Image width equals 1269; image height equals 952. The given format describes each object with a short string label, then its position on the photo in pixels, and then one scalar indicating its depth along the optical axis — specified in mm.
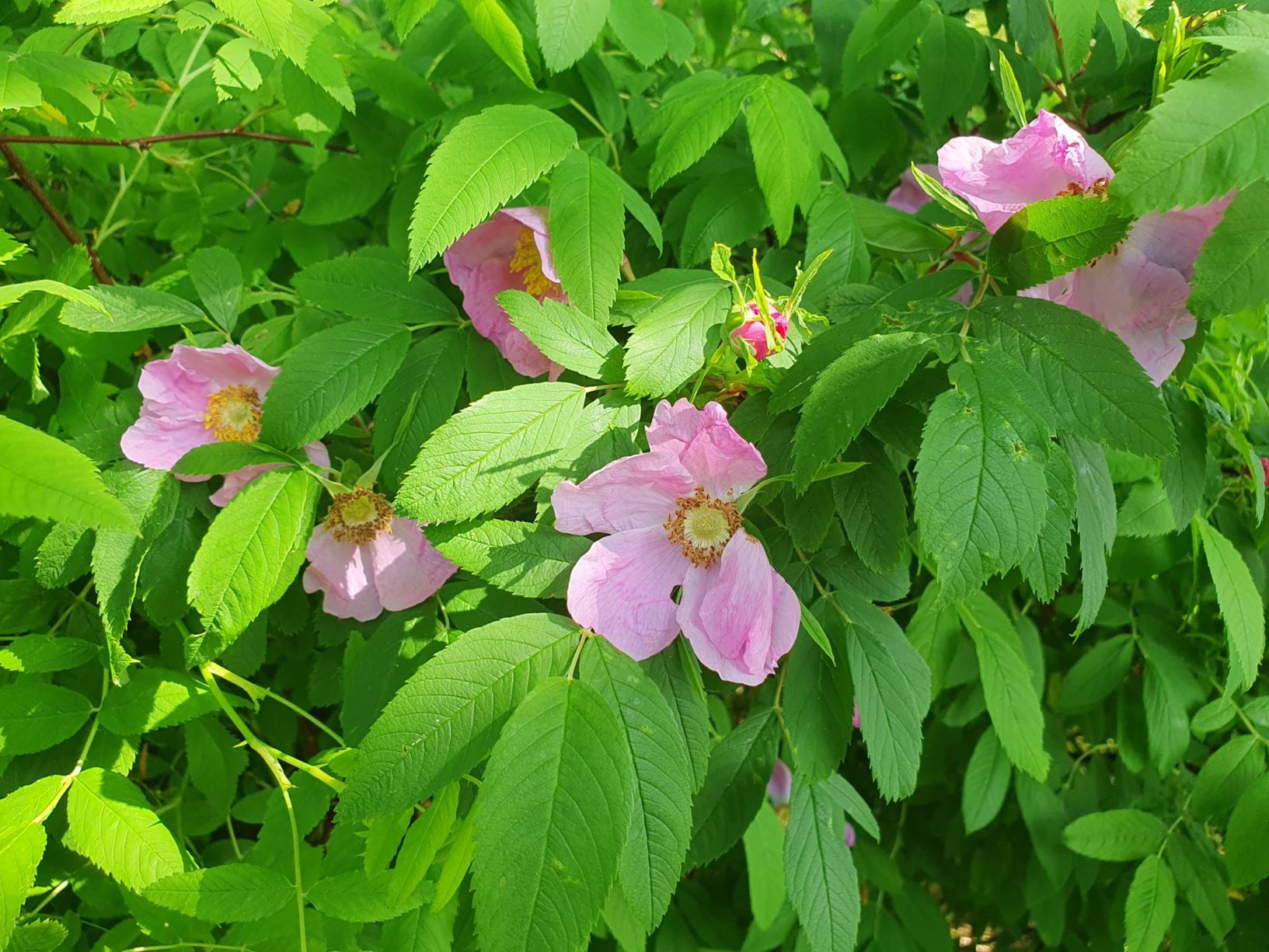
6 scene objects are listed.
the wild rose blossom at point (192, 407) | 251
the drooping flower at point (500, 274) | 256
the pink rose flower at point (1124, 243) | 210
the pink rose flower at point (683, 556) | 206
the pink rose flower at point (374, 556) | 249
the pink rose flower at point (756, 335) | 222
